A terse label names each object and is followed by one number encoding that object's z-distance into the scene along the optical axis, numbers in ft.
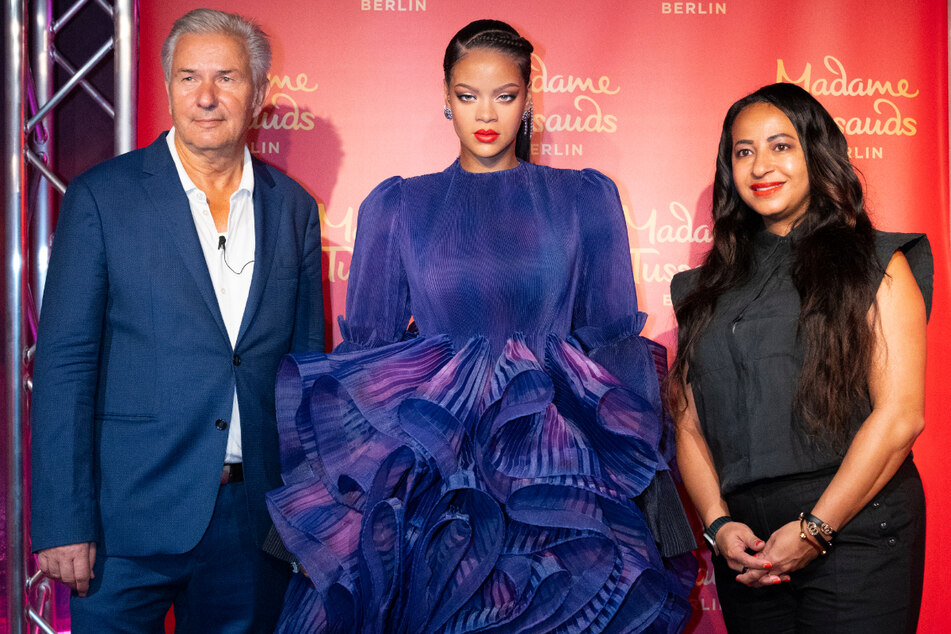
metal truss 8.64
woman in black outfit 5.98
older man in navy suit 6.34
